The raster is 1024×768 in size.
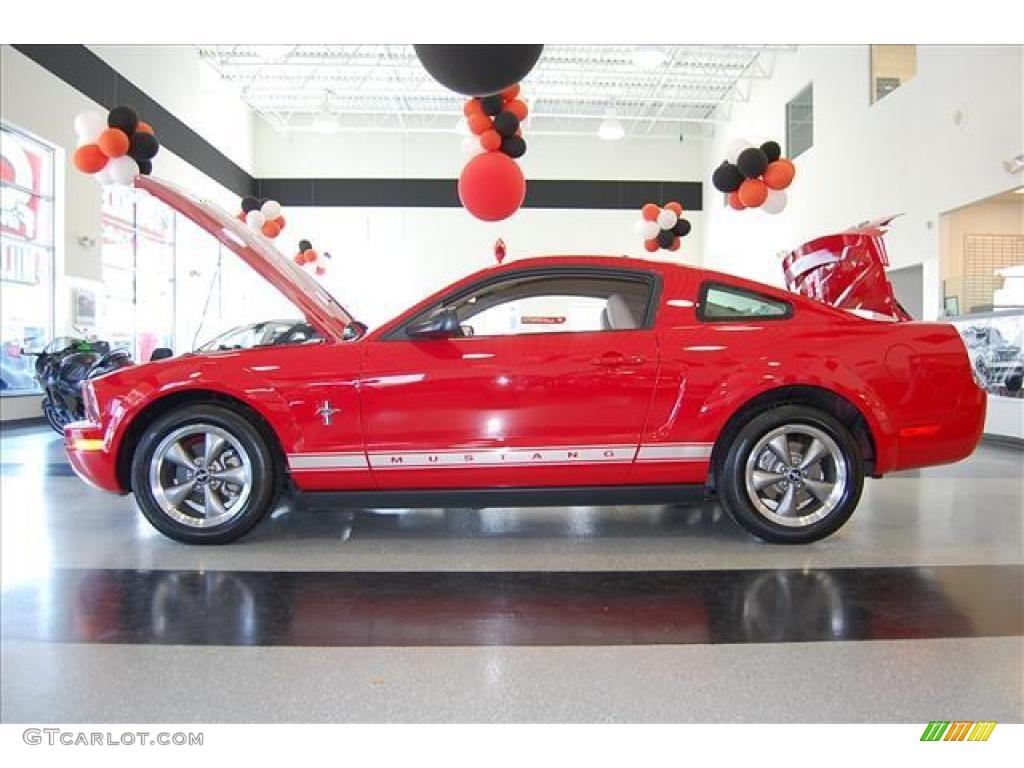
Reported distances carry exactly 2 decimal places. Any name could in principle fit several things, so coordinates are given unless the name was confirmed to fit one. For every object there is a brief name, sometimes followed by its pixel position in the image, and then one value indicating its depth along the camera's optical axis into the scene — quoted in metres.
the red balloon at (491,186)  8.95
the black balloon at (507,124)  8.54
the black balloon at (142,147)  7.76
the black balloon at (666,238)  14.69
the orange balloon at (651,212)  14.63
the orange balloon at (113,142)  7.50
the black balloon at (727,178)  9.78
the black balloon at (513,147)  8.95
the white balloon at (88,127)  7.57
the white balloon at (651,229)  14.55
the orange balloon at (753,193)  9.73
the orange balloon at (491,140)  8.77
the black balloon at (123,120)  7.77
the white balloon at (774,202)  10.37
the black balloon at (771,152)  9.92
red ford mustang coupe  2.70
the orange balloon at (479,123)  8.65
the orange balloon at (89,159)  7.41
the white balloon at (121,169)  7.57
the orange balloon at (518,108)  8.76
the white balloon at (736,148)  9.87
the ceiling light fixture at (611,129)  14.02
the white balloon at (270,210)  13.37
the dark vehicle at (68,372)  6.14
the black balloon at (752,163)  9.65
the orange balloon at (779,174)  9.74
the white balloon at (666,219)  14.53
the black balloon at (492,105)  8.25
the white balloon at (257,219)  12.95
